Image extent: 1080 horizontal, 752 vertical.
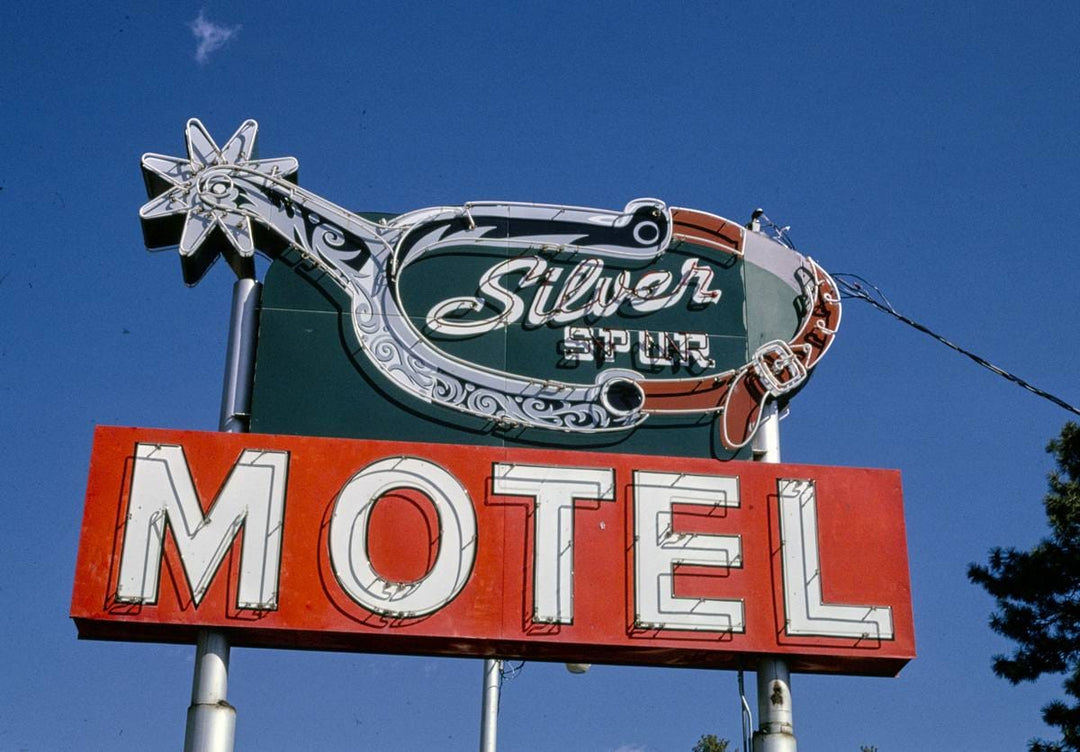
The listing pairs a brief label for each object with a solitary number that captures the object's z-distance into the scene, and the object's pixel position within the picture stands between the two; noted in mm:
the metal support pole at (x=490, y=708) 19312
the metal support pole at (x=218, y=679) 13227
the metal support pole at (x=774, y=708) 13891
